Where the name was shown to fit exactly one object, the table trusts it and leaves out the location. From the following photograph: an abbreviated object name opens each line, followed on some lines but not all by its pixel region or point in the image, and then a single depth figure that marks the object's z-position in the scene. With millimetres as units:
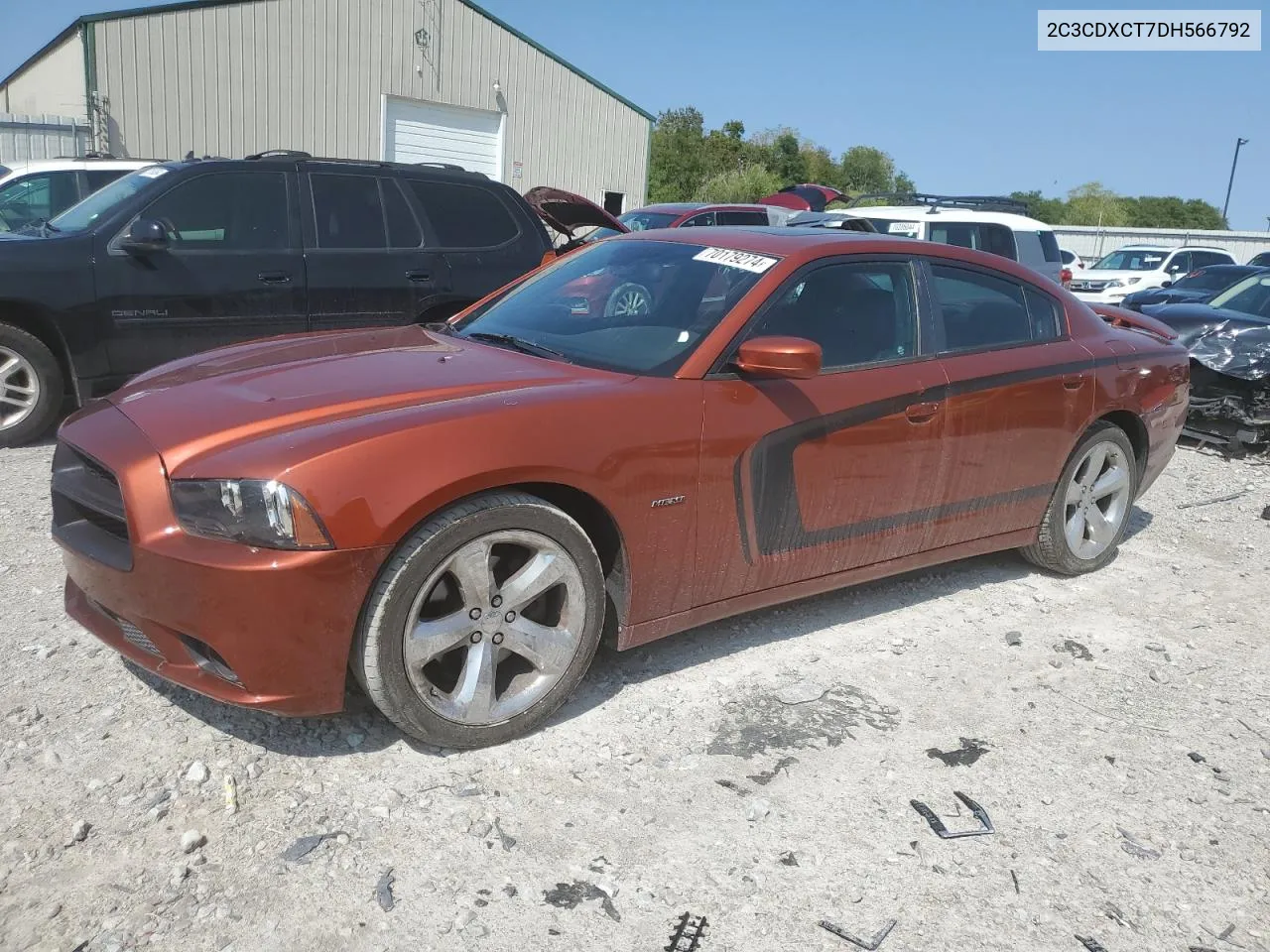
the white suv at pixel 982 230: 13633
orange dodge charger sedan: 2873
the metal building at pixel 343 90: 18062
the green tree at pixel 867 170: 71688
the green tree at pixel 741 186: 38438
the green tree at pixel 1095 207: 74062
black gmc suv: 6387
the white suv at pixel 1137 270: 23219
